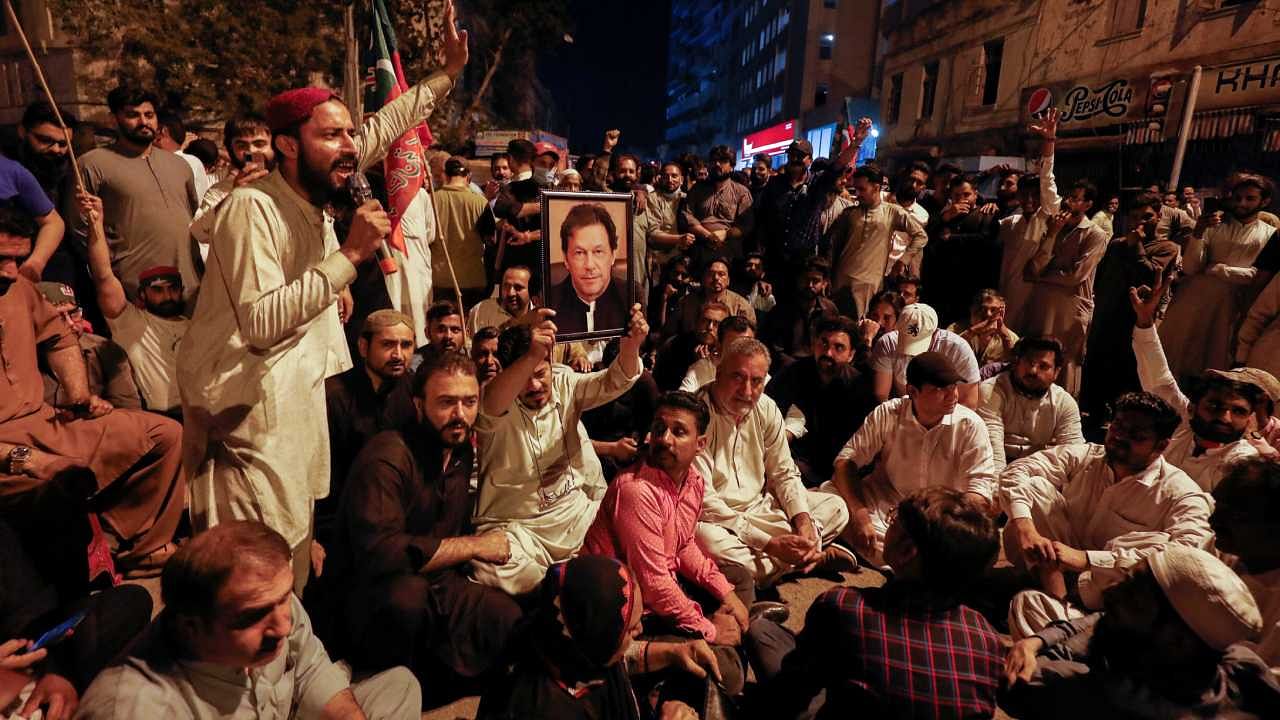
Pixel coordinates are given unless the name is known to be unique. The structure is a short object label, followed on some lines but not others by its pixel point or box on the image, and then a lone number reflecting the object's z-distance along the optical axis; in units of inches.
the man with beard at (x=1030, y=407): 174.7
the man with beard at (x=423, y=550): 102.8
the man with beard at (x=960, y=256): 277.7
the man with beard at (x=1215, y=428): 133.6
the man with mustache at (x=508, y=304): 199.8
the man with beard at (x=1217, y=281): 242.8
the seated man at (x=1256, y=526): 96.0
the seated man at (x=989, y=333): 215.4
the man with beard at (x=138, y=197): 175.8
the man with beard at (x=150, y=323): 158.2
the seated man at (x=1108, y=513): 122.9
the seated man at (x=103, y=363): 151.7
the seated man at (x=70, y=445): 116.7
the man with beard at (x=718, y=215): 298.4
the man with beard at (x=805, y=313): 238.4
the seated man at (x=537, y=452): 126.2
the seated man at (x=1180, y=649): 72.5
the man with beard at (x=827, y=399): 199.0
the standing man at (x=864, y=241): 258.2
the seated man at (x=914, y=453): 153.9
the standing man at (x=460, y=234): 237.9
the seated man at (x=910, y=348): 185.8
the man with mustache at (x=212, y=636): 64.9
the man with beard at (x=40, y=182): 143.3
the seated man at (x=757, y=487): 147.3
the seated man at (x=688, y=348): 206.4
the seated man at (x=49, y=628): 76.0
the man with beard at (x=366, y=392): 139.9
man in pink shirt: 111.6
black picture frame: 140.0
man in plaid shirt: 74.7
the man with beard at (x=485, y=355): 157.5
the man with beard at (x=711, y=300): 228.5
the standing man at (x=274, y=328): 85.5
